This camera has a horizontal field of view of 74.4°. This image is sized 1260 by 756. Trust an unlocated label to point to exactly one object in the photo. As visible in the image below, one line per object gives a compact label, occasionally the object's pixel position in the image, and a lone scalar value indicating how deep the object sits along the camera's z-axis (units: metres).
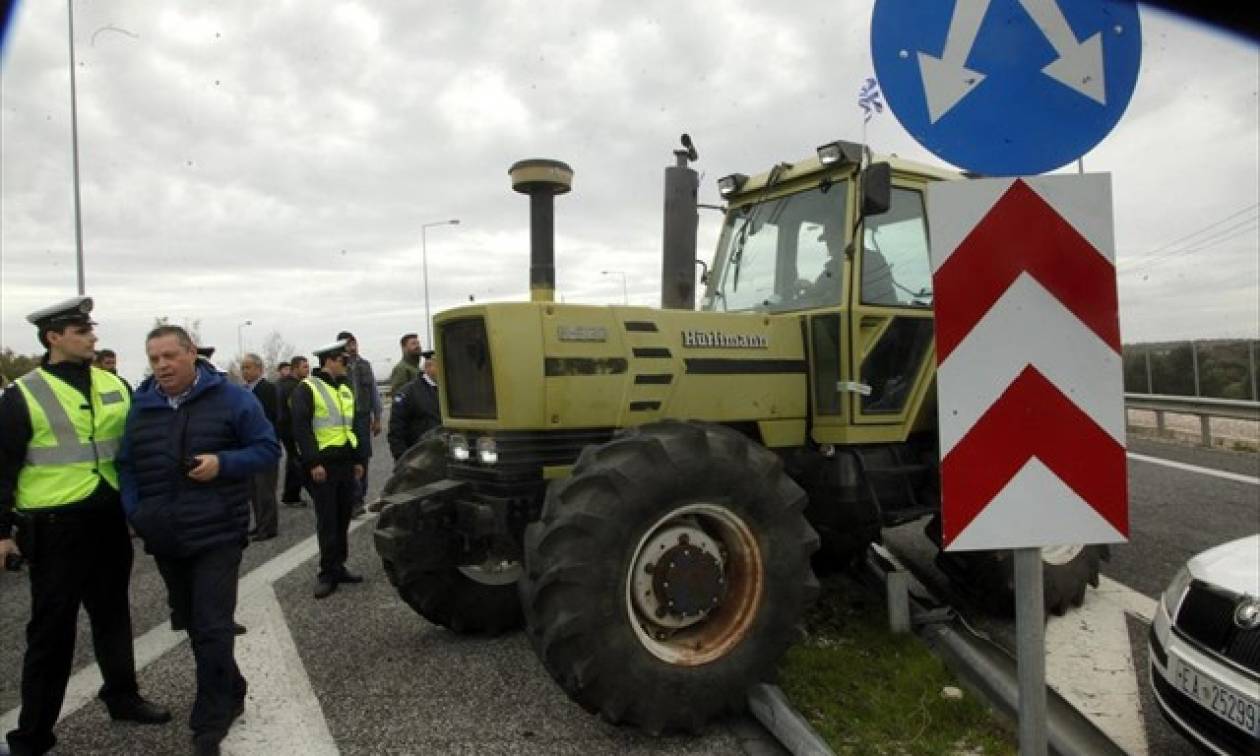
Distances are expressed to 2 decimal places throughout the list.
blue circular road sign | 2.22
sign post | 2.28
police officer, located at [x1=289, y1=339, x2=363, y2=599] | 6.24
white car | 2.61
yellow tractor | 3.47
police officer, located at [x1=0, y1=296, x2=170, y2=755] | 3.54
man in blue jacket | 3.57
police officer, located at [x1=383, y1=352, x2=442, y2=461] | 7.99
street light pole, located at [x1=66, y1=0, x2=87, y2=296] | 13.99
